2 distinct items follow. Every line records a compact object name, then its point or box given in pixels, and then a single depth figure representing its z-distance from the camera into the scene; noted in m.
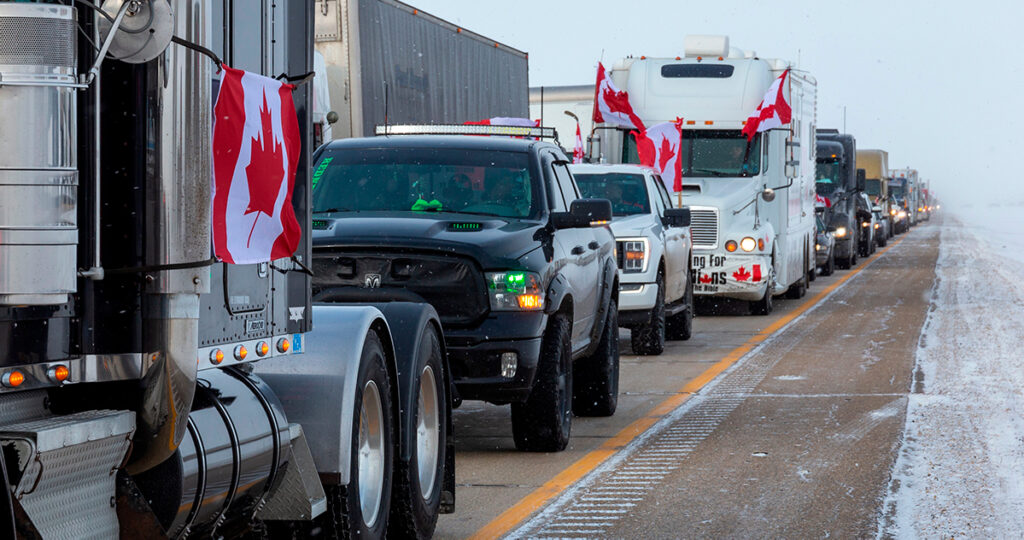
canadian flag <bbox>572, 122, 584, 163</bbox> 28.71
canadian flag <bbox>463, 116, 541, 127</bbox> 25.79
